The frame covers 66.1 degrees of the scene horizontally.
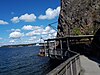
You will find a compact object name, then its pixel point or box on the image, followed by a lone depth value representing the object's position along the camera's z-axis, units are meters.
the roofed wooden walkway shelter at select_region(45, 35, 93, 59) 12.37
